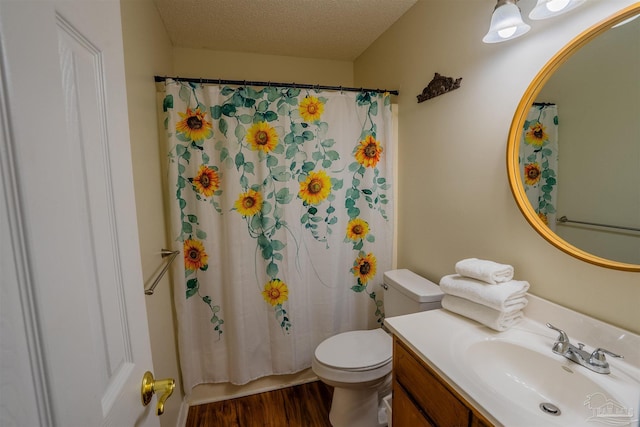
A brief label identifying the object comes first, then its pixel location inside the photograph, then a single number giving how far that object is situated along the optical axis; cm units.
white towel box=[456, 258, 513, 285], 109
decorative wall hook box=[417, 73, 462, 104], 144
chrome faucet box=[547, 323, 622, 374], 81
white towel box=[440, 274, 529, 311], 103
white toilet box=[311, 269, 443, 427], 144
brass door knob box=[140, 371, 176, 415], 65
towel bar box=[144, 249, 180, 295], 116
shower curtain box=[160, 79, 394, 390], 164
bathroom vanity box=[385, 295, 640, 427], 74
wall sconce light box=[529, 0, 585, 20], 90
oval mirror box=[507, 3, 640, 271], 85
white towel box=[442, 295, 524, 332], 105
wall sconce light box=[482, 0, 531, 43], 100
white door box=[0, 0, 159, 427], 32
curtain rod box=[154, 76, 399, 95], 155
